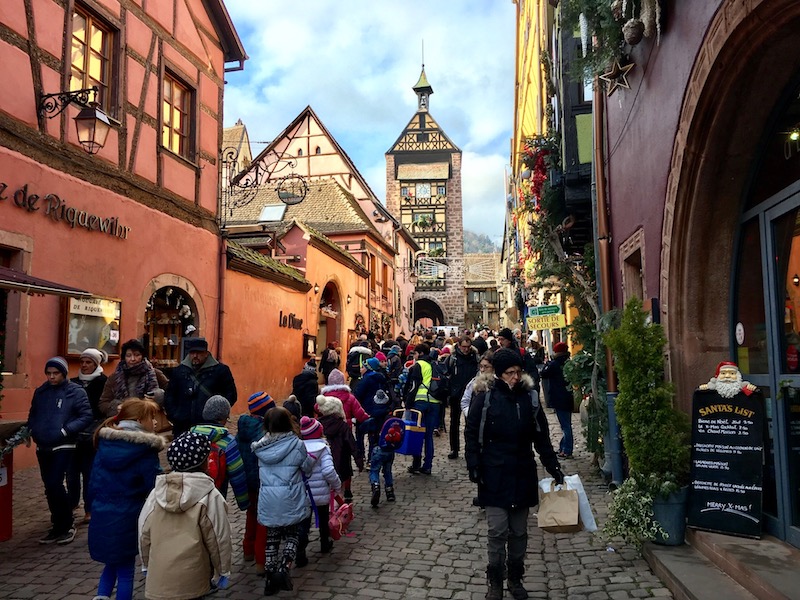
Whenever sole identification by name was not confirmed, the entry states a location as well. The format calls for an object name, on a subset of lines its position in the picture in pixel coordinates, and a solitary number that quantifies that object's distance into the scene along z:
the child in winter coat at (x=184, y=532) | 3.39
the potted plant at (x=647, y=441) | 4.59
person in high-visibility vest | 7.95
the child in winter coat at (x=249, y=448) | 4.83
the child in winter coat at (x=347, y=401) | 6.42
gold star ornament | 6.32
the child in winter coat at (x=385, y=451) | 6.52
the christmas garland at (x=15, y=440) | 4.97
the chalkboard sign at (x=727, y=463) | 4.23
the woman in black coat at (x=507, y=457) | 4.08
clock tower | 50.91
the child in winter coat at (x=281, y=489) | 4.26
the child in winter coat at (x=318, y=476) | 4.74
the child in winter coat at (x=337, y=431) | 5.75
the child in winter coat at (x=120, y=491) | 3.67
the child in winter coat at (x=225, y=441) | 4.36
